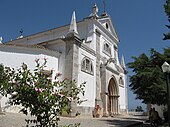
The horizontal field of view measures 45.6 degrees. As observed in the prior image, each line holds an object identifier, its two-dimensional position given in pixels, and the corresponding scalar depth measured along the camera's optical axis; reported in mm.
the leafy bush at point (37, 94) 4430
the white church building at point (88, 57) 16625
